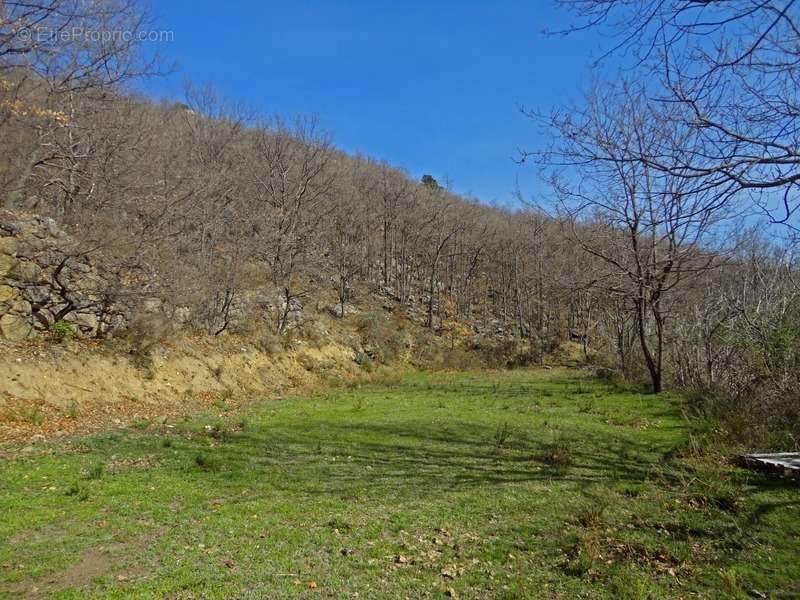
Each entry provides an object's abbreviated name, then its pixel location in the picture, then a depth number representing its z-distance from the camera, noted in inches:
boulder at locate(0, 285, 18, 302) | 507.2
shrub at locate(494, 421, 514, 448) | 390.6
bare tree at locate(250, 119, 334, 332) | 1056.2
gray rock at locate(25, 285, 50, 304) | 530.0
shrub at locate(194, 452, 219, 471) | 309.0
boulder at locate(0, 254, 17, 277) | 523.5
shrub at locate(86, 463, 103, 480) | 276.2
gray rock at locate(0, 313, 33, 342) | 497.7
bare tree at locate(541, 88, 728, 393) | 593.0
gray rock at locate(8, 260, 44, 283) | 530.0
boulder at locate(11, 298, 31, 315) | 512.3
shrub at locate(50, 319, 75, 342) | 535.5
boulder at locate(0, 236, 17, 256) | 538.6
